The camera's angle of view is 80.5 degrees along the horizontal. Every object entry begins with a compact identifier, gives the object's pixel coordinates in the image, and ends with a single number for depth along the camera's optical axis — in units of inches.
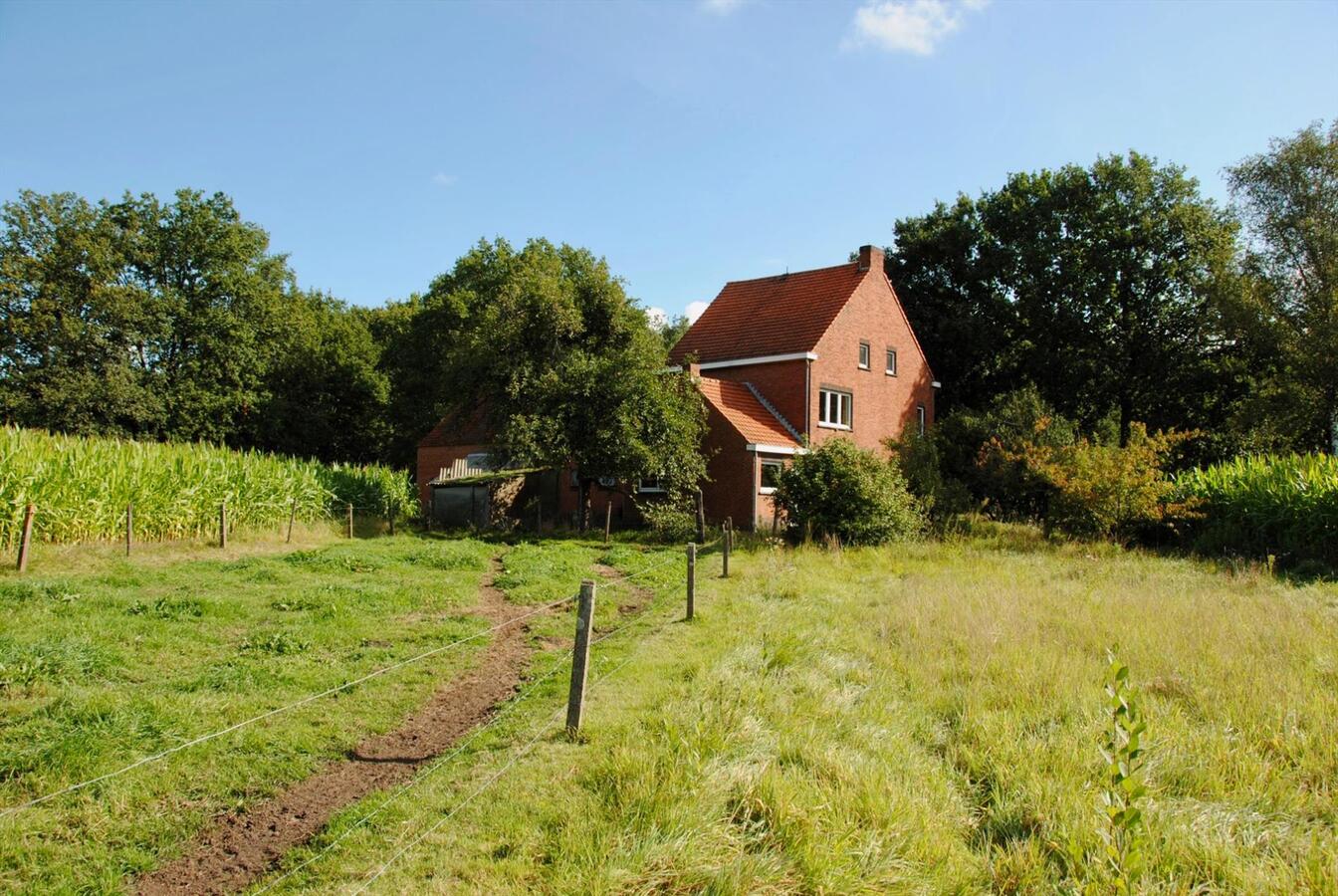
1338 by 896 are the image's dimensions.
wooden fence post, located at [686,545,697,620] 434.1
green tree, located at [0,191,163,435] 1354.6
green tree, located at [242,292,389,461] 1780.3
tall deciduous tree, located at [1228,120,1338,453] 1130.7
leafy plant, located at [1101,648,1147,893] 133.8
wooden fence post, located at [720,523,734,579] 615.5
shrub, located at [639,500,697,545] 917.8
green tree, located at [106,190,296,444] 1545.3
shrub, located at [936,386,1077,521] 1000.9
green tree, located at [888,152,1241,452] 1338.6
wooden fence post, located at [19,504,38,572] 525.5
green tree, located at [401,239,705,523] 899.4
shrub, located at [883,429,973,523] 949.2
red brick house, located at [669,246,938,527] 1029.2
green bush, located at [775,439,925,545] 800.9
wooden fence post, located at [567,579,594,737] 251.1
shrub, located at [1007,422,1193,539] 838.5
